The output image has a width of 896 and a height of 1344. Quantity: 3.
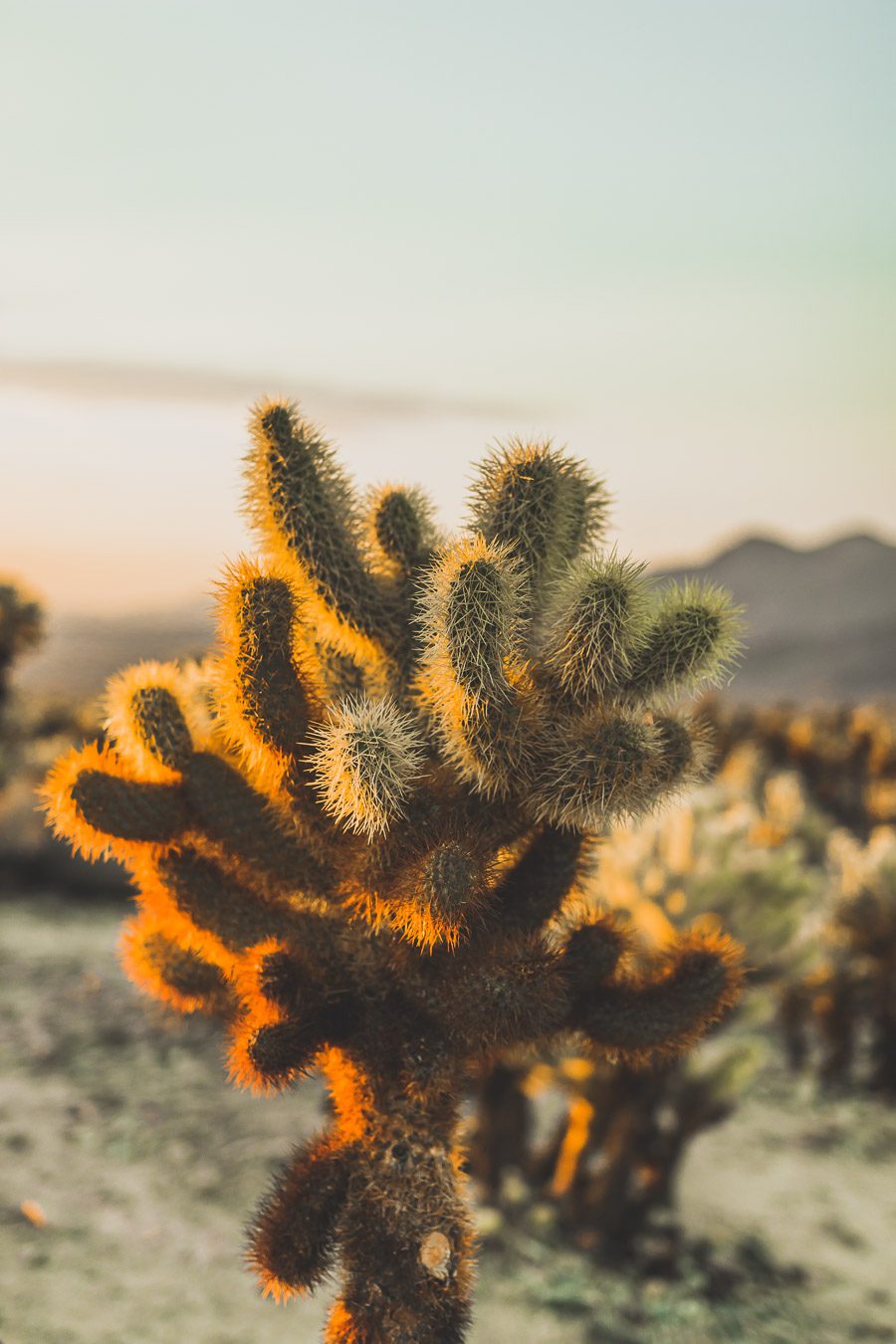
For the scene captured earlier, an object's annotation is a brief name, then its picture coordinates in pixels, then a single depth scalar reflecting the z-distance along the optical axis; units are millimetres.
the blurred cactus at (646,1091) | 5152
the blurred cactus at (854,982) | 7582
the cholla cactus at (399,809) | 2211
